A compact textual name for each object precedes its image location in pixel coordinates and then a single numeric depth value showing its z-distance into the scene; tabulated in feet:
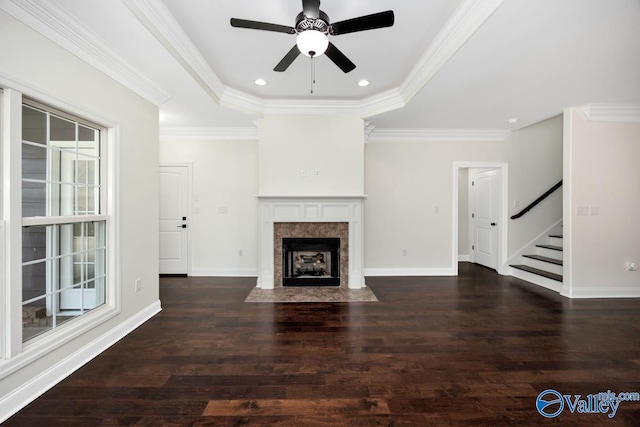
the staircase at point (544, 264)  13.44
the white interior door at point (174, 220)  15.70
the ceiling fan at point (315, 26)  6.00
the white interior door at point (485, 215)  16.92
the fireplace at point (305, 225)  13.37
